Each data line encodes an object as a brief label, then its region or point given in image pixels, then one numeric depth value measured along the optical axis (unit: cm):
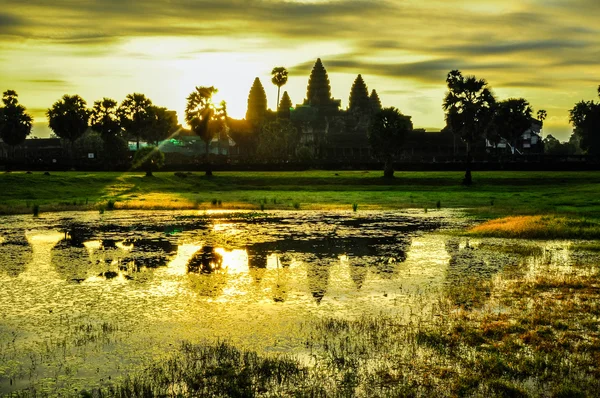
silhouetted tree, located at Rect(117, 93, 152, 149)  11556
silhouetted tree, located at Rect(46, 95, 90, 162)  11088
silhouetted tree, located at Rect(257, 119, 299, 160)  11738
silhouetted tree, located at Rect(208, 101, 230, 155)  9312
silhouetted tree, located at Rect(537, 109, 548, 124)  14812
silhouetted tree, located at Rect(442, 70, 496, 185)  7388
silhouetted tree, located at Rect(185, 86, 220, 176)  9269
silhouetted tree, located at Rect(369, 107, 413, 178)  7731
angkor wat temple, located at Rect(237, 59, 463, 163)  12025
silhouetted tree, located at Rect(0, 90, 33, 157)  12556
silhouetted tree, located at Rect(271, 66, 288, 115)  15375
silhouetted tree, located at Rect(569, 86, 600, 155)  11250
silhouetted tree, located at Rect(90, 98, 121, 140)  11706
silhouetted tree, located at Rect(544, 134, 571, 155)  14004
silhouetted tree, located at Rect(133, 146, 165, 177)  7976
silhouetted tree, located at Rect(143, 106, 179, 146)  12249
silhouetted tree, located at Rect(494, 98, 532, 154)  10350
